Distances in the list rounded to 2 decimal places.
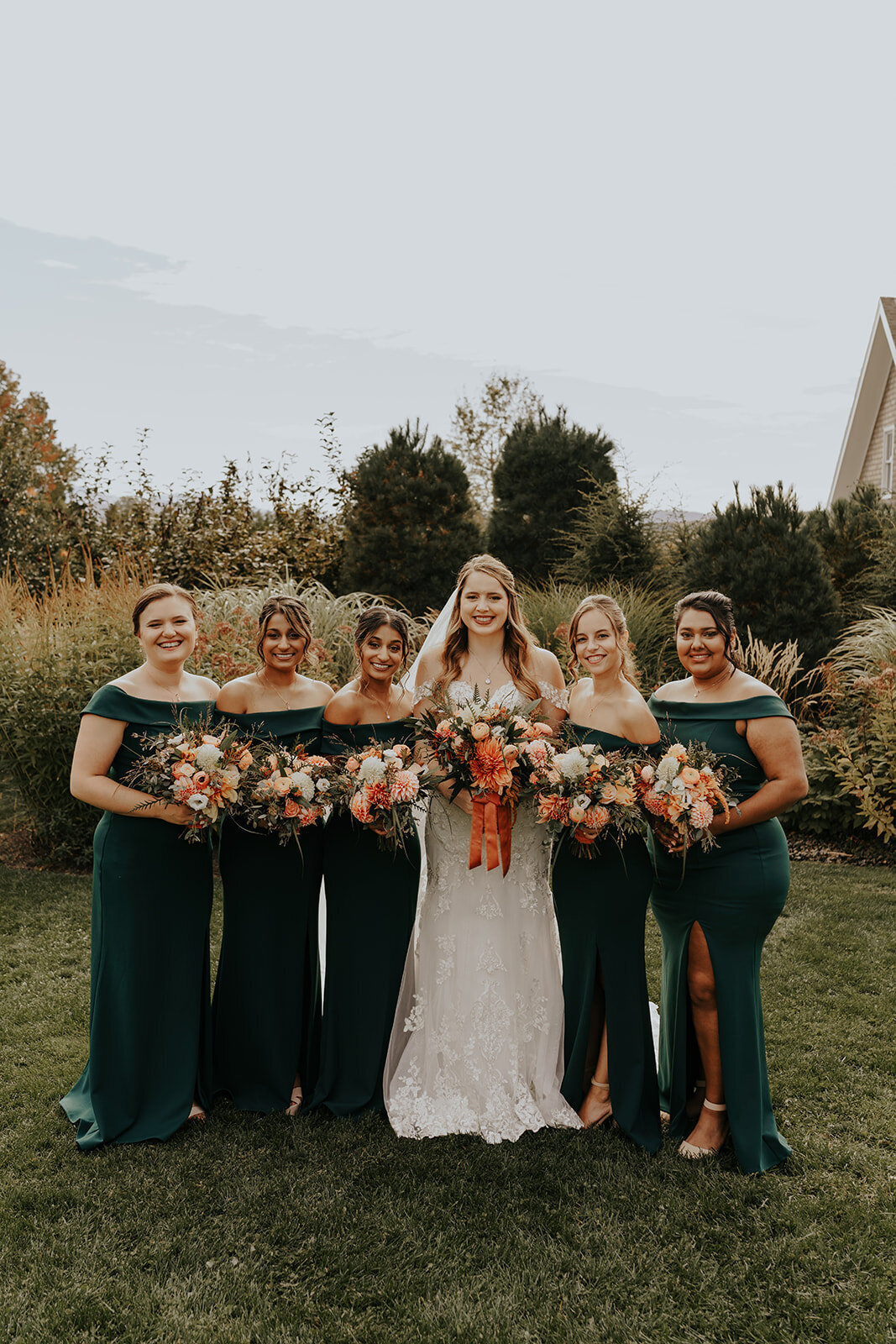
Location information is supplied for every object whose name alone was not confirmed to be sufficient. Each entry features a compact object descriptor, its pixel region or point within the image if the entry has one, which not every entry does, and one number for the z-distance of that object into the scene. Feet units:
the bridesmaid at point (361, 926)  14.62
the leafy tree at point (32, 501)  52.11
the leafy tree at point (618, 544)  42.37
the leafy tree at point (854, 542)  43.42
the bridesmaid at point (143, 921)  13.60
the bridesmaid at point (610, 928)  13.74
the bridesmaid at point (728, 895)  12.92
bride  14.14
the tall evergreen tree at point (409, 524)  43.11
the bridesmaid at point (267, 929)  14.58
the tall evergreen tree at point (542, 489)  47.91
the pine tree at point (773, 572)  35.83
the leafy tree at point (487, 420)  96.17
